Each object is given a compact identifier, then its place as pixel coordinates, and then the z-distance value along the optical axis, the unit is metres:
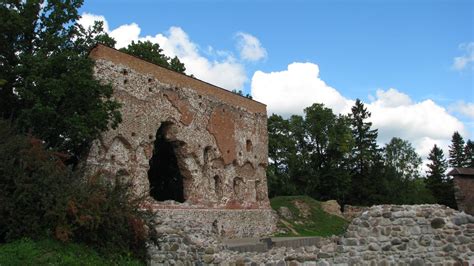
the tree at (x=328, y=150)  46.06
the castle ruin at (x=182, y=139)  19.53
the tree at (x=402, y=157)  64.12
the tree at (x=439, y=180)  43.46
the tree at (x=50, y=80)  15.13
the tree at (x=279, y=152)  44.12
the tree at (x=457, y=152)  58.62
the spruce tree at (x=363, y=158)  47.25
